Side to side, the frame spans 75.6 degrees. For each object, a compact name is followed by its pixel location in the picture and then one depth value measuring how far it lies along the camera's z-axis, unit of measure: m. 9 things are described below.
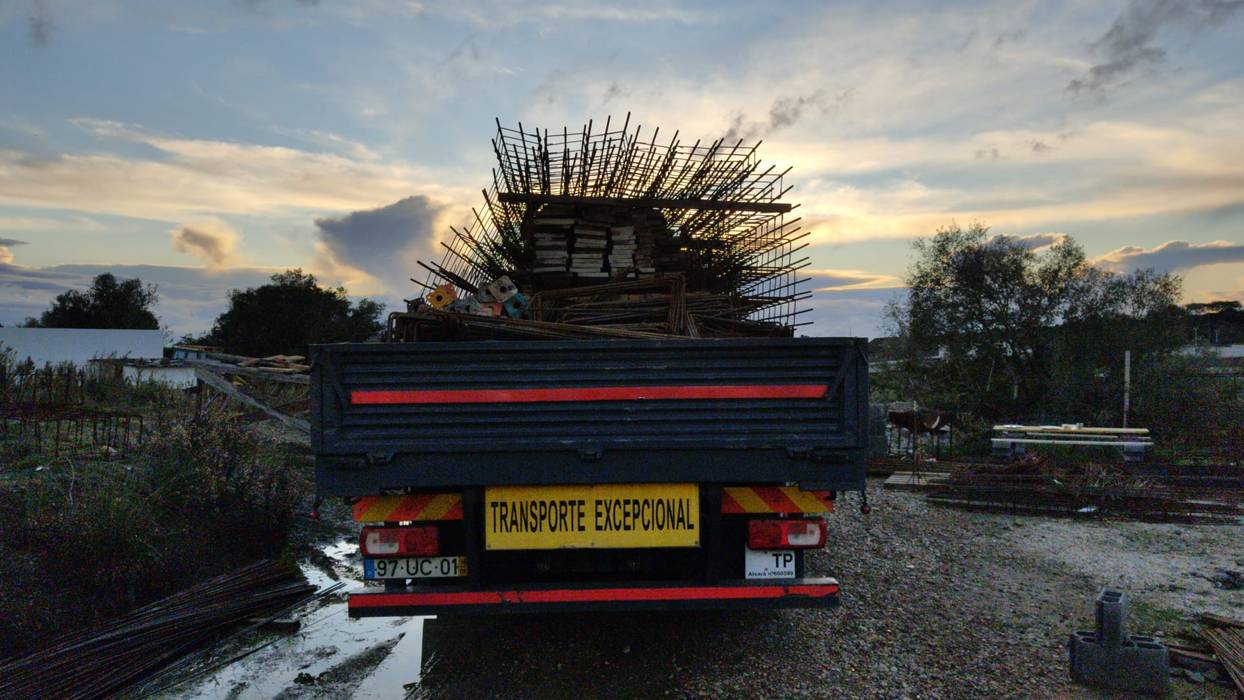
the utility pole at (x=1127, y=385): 15.67
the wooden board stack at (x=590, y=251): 8.55
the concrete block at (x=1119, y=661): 4.60
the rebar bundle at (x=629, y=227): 8.67
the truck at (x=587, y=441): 4.23
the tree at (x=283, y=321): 40.31
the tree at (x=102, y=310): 48.44
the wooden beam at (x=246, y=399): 16.27
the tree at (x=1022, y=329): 18.56
